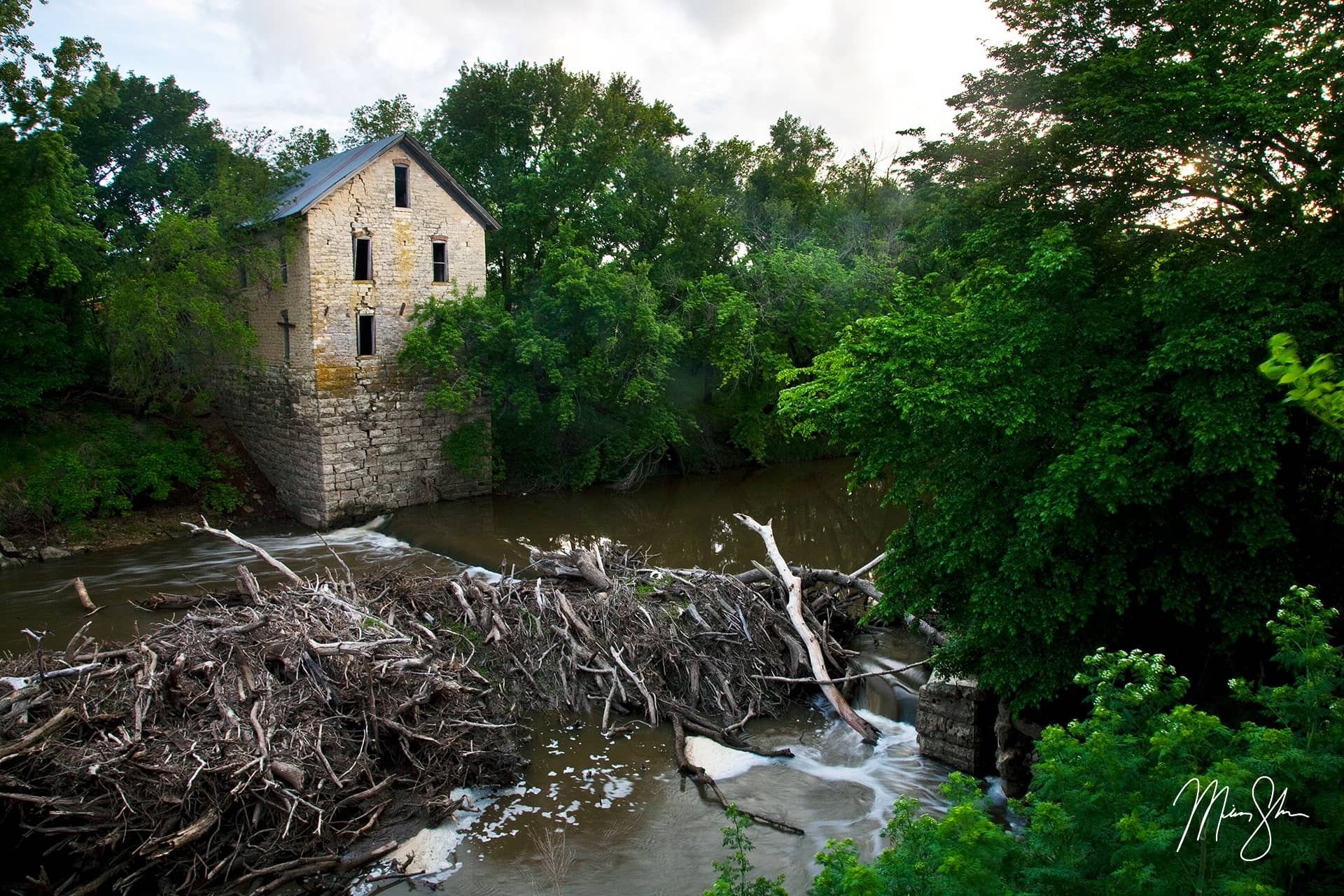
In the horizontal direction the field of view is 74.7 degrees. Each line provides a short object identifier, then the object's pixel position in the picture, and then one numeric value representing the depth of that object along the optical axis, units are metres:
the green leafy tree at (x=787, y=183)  30.98
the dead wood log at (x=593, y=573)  12.83
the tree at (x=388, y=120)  31.12
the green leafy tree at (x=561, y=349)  21.73
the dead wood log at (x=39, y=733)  7.59
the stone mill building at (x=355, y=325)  20.59
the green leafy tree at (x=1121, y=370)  7.70
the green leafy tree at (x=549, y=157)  27.16
